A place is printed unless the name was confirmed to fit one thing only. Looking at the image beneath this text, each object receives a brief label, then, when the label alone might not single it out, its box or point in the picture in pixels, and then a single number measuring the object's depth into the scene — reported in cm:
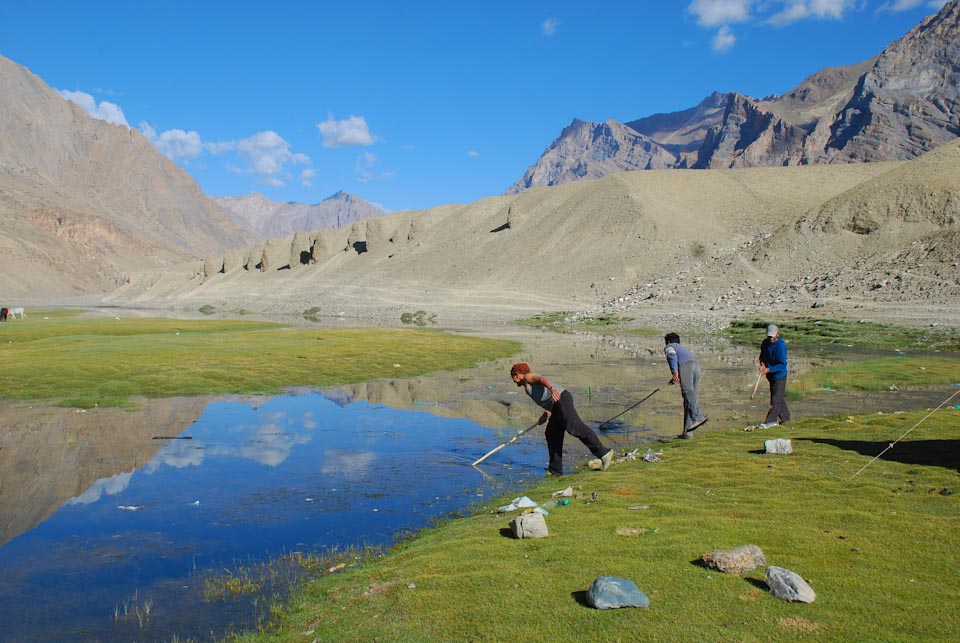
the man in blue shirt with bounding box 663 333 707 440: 1445
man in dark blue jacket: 1484
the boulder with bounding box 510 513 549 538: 792
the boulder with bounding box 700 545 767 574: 646
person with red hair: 1159
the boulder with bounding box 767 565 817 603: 579
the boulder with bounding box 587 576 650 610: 587
